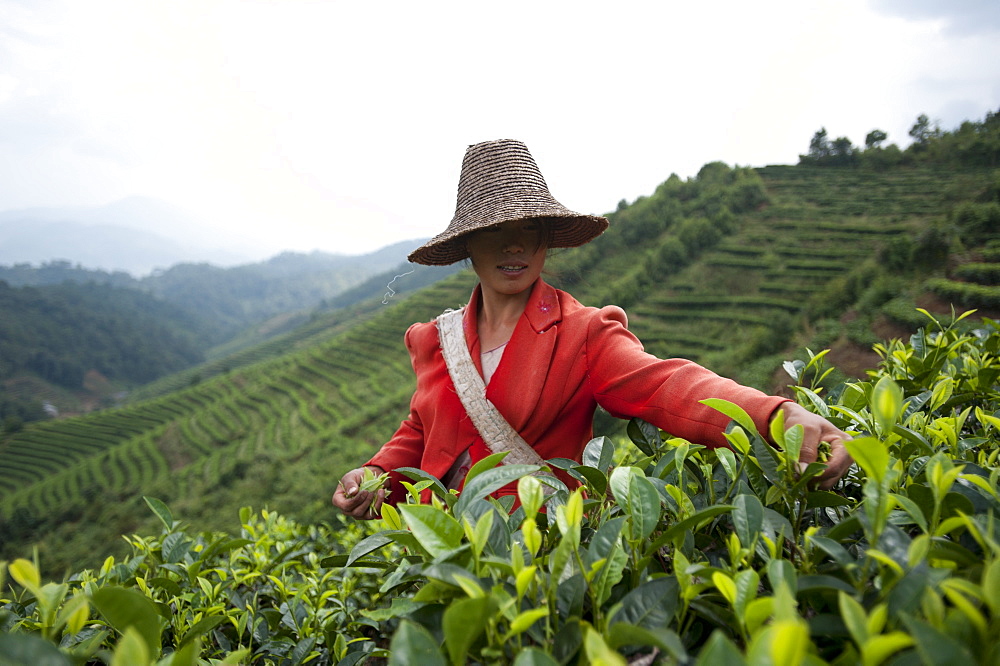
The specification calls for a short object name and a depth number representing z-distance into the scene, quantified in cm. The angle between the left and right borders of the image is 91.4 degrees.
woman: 113
